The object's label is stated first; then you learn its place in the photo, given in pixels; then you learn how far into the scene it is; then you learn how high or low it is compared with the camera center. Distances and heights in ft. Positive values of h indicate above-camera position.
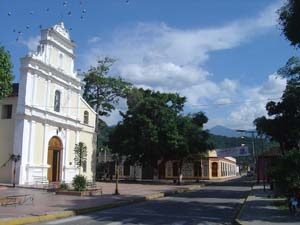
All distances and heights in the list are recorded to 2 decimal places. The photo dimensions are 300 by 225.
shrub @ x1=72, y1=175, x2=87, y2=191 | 68.38 -3.70
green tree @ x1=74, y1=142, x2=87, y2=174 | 96.43 +3.45
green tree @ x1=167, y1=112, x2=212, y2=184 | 123.13 +9.68
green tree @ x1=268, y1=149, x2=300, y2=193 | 43.75 -0.67
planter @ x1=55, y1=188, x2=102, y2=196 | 66.03 -5.50
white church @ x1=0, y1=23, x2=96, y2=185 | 88.18 +14.18
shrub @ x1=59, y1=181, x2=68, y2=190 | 71.23 -4.55
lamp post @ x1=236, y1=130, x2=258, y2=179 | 119.18 +12.88
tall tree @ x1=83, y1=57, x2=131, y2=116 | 139.56 +32.93
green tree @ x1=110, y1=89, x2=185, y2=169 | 120.28 +13.55
